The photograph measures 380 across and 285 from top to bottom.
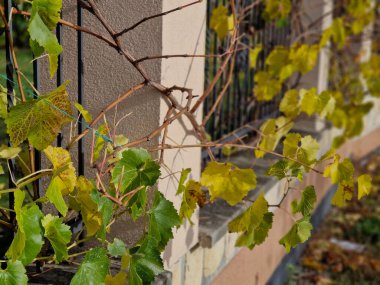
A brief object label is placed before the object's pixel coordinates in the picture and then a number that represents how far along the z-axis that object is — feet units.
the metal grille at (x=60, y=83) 6.15
